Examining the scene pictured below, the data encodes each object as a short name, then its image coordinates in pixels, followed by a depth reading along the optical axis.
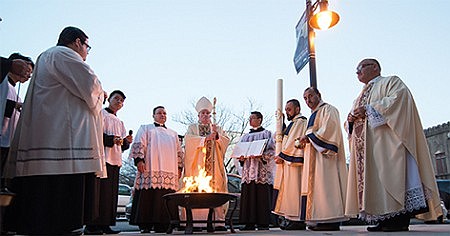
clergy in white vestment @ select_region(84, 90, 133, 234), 6.14
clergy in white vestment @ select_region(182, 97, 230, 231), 7.41
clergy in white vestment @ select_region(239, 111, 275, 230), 7.75
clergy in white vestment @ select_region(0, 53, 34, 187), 4.31
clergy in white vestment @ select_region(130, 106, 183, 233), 6.94
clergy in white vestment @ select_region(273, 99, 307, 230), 6.95
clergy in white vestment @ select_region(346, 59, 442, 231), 5.05
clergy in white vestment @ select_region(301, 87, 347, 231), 6.11
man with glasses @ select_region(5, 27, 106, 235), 3.98
